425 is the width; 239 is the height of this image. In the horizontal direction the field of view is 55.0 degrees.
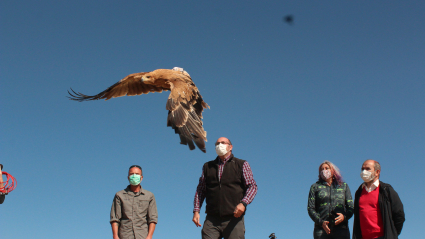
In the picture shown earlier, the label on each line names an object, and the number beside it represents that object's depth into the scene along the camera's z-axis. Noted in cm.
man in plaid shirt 589
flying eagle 828
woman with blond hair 595
